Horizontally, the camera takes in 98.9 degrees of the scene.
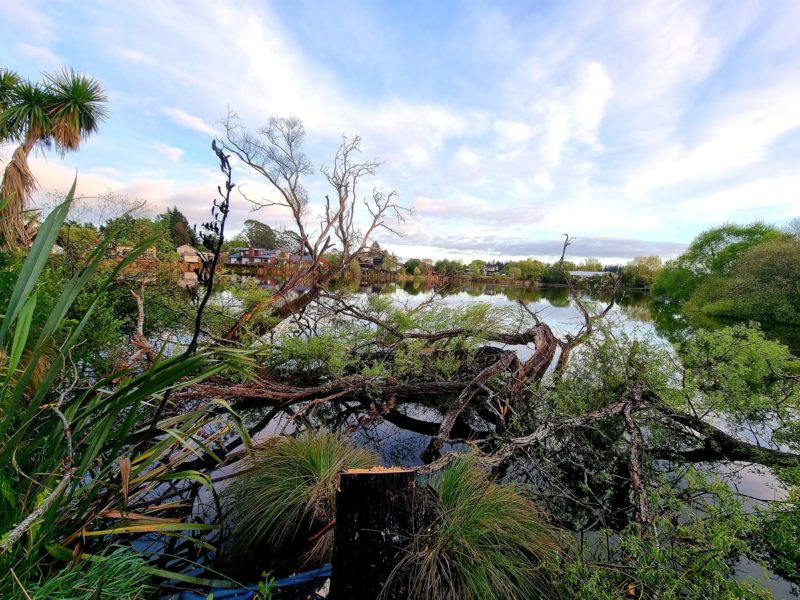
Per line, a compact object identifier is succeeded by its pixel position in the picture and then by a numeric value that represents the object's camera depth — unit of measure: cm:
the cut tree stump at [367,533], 176
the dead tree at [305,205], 649
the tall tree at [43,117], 667
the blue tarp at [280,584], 198
